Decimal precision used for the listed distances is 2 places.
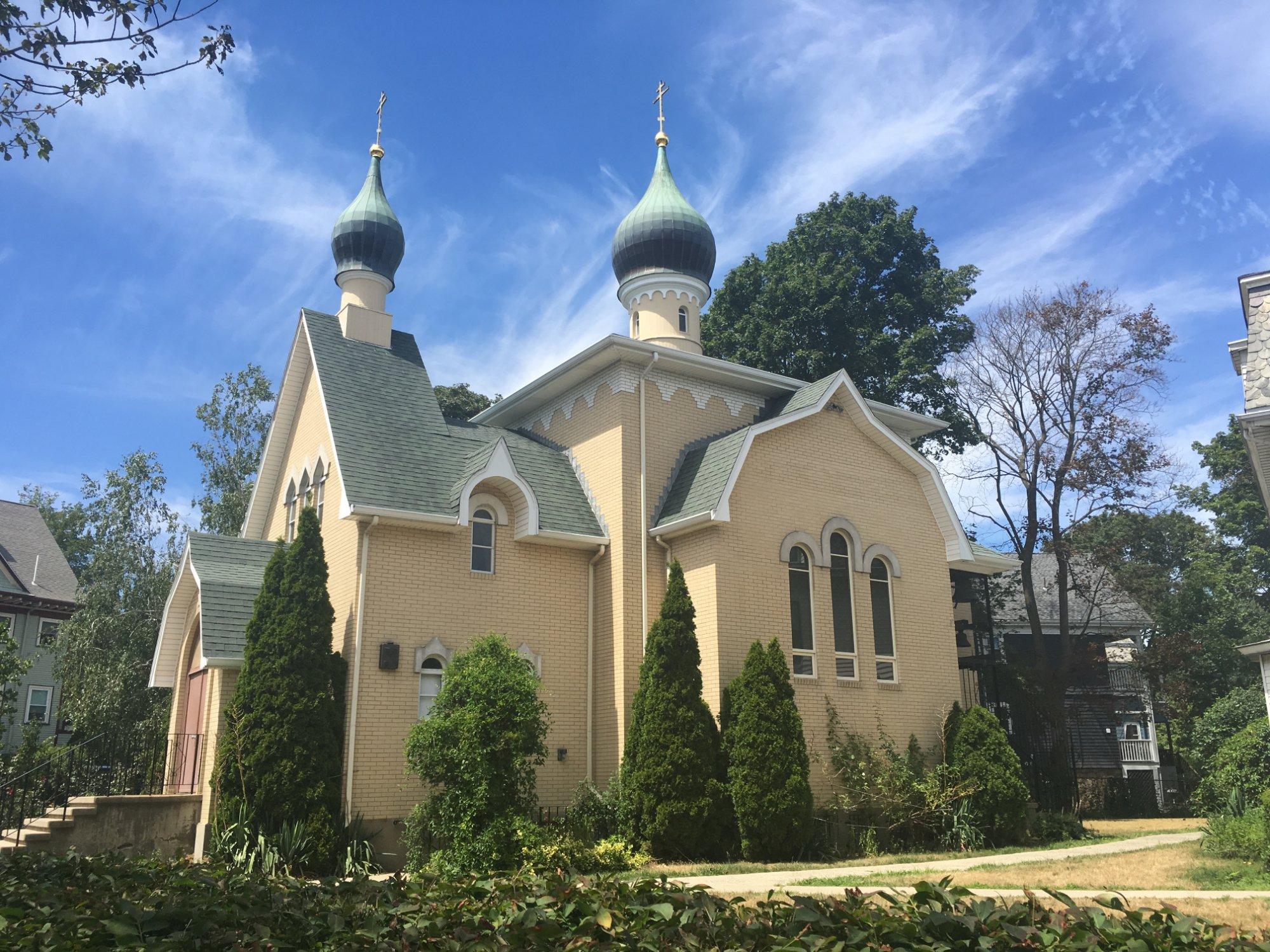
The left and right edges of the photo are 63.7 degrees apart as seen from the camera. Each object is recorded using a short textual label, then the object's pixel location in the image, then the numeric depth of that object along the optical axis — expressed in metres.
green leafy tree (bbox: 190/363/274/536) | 29.12
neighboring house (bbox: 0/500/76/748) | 32.94
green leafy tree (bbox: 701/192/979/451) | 28.73
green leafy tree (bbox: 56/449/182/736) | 25.05
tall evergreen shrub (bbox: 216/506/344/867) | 13.33
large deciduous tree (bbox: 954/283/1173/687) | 27.19
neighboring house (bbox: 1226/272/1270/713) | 12.37
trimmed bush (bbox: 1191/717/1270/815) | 14.02
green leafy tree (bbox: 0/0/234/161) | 7.25
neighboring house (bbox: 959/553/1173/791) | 26.64
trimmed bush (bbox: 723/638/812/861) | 14.03
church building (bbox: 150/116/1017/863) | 15.43
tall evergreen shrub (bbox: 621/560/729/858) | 14.03
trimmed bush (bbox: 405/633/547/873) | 12.69
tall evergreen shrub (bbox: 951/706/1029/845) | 16.00
